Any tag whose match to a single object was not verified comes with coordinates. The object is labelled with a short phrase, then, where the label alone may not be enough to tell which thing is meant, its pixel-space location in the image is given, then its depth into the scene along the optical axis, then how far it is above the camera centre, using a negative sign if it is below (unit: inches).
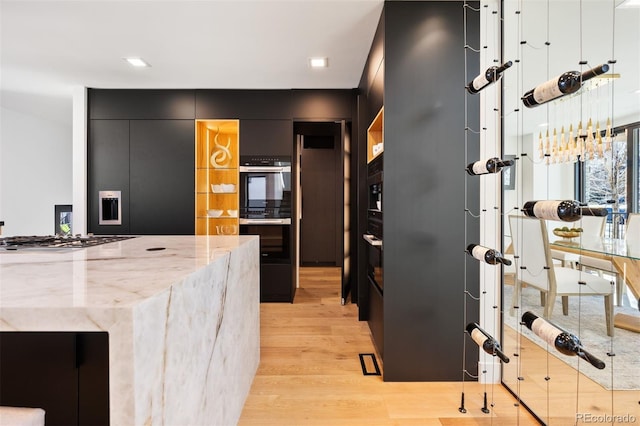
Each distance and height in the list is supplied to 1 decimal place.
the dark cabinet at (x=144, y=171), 149.6 +19.3
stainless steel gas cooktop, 66.1 -6.6
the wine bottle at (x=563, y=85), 44.9 +18.8
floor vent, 87.7 -43.4
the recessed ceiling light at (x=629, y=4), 53.6 +36.0
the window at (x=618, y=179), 49.3 +5.1
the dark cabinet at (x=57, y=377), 37.2 -19.0
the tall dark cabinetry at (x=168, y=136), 149.1 +35.5
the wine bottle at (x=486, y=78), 60.9 +26.2
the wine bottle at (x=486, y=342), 61.4 -25.9
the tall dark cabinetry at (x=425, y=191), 81.4 +5.2
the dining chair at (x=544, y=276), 52.6 -11.9
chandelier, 51.5 +11.6
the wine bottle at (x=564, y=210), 45.2 +0.1
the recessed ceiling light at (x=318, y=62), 118.4 +56.1
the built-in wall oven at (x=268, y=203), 150.1 +4.3
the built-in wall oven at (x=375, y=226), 93.9 -4.7
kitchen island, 25.7 -9.4
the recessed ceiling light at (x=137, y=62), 120.2 +57.0
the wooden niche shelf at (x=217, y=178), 154.1 +17.0
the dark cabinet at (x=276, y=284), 150.5 -33.5
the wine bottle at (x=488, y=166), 60.1 +8.9
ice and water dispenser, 150.5 +2.7
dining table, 49.9 -7.6
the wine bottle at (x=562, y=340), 45.0 -19.3
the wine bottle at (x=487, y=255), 62.0 -8.7
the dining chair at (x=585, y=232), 50.9 -3.6
